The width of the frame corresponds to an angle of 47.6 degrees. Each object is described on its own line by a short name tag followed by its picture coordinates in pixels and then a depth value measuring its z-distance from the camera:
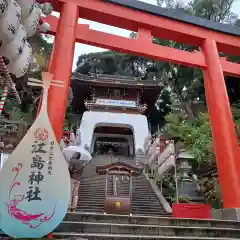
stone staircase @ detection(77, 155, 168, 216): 7.25
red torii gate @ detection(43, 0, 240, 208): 5.33
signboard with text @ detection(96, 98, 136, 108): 17.39
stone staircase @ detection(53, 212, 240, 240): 3.64
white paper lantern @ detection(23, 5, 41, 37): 3.55
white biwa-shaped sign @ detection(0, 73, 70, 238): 2.71
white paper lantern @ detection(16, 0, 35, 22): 3.33
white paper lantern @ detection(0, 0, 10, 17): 2.66
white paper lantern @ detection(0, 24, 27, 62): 3.03
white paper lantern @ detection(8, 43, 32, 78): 3.27
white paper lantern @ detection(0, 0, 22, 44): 2.77
